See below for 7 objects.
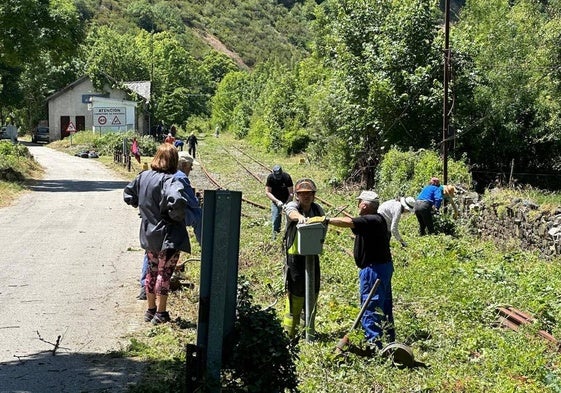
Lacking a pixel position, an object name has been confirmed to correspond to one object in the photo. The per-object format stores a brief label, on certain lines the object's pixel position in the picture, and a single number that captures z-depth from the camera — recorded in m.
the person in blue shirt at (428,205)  16.58
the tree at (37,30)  25.97
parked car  62.34
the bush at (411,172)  22.20
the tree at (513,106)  26.62
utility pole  20.78
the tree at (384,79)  26.06
